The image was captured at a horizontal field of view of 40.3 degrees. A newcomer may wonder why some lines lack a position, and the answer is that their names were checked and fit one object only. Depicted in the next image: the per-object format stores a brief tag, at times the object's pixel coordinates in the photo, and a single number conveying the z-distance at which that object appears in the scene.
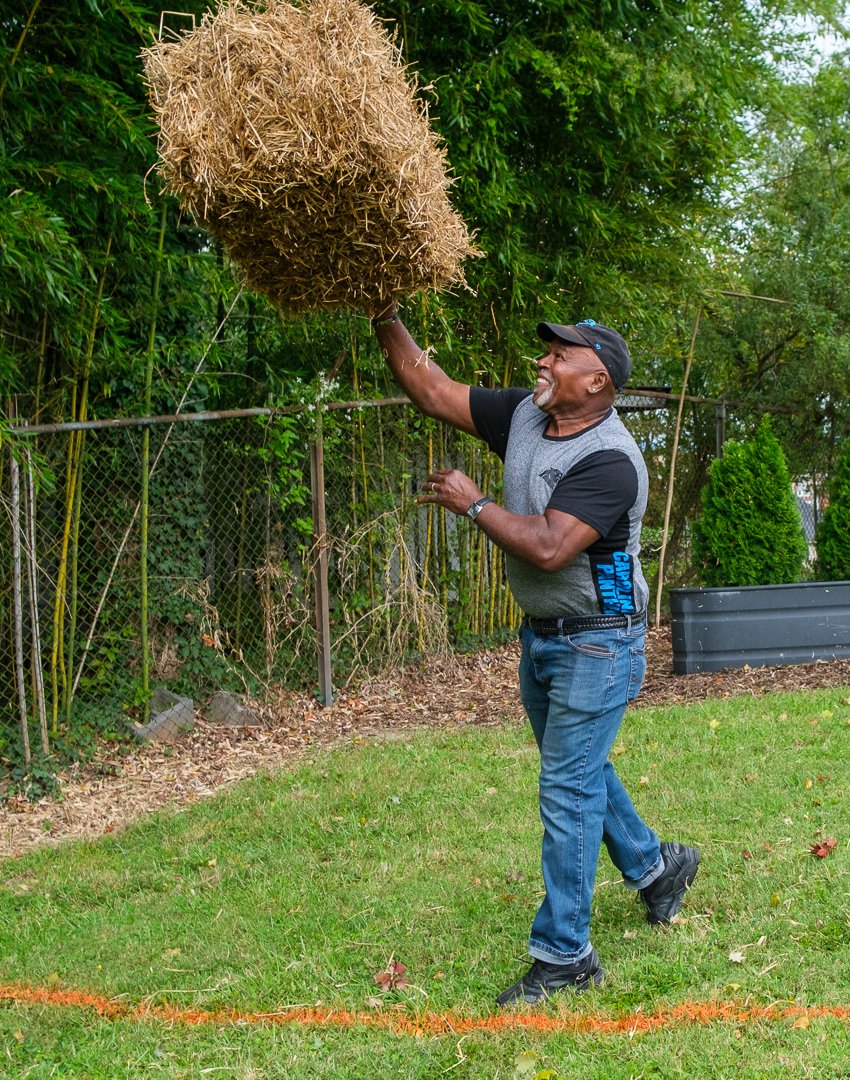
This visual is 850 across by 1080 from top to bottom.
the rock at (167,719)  6.86
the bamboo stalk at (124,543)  6.49
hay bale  3.09
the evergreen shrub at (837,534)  8.73
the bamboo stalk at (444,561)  8.78
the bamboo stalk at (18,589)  5.89
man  3.10
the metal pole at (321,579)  7.70
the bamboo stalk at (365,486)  8.14
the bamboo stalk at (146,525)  6.53
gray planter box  7.82
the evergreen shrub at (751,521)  8.34
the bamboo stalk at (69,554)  6.28
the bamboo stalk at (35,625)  5.99
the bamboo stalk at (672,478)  10.38
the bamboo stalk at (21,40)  5.04
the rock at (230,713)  7.27
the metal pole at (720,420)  11.23
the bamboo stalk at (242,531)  7.61
